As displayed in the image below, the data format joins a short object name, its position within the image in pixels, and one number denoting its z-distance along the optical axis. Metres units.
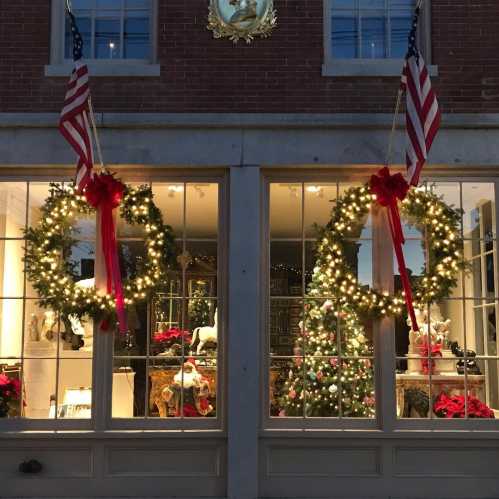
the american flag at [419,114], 6.90
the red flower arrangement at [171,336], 7.73
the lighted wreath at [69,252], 7.65
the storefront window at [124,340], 7.66
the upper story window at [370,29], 8.04
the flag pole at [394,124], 7.29
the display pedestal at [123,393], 7.64
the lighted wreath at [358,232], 7.64
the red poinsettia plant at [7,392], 7.60
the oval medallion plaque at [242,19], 7.81
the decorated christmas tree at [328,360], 7.65
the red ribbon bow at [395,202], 7.39
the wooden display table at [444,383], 7.67
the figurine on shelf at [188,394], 7.68
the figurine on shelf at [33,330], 7.73
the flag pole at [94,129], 7.38
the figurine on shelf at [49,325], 7.74
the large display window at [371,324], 7.64
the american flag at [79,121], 6.93
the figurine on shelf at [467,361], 7.69
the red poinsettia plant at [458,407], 7.61
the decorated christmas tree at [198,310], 7.76
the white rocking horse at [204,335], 7.74
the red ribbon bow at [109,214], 7.44
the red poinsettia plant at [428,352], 7.70
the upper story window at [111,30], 8.02
